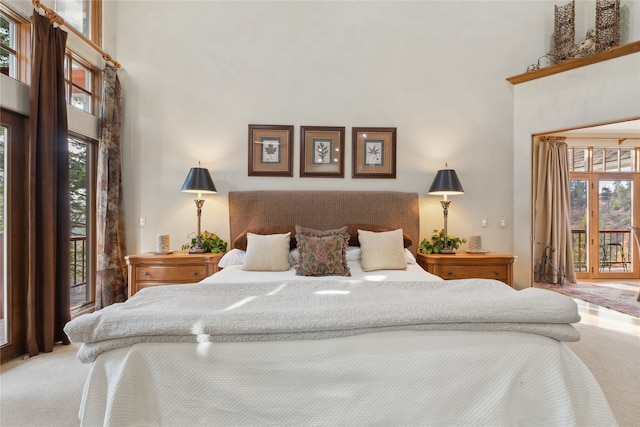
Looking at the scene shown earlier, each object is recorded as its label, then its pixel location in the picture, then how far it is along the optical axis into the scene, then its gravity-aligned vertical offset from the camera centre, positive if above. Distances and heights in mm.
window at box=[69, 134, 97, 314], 3418 -60
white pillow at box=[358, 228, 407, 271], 2949 -349
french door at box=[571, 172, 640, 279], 5633 -143
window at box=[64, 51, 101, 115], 3312 +1415
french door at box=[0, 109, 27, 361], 2525 -161
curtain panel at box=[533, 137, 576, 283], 5266 +161
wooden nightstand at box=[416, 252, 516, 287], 3410 -548
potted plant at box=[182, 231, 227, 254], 3578 -334
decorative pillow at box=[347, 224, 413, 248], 3445 -180
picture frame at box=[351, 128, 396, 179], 3865 +747
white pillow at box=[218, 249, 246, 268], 3256 -457
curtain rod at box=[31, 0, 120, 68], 2681 +1731
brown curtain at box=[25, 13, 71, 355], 2586 +141
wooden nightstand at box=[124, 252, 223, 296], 3254 -568
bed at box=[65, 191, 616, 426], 1381 -665
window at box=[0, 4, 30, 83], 2588 +1398
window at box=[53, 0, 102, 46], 3322 +2117
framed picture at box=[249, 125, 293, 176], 3832 +764
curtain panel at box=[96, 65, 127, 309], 3482 +107
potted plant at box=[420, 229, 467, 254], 3695 -337
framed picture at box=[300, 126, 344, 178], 3850 +756
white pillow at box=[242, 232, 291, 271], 2941 -366
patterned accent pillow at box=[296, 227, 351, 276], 2783 -365
